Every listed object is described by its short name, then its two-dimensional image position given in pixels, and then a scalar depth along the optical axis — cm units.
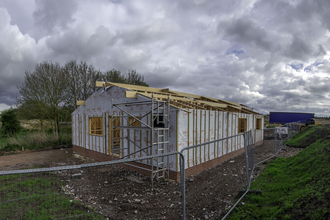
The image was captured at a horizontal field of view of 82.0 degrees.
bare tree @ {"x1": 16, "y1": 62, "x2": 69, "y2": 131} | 1853
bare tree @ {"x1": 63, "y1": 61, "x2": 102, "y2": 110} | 2086
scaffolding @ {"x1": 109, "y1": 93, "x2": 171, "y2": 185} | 734
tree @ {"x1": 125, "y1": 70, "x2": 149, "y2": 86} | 2909
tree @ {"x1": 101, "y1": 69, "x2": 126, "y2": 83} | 2560
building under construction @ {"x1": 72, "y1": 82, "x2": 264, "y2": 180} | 752
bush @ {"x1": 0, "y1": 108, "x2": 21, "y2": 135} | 1766
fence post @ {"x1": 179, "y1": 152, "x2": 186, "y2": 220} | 321
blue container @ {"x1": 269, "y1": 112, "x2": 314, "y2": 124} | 3456
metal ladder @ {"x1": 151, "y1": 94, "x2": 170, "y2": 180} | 735
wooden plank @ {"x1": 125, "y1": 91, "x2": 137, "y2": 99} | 794
